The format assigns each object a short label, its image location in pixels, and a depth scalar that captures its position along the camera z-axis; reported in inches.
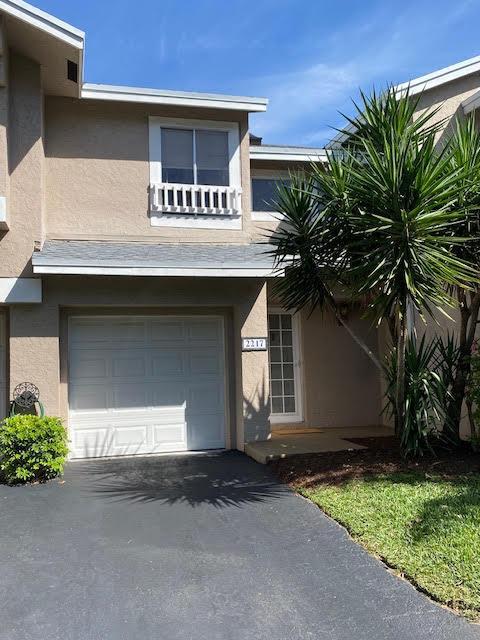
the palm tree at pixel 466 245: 278.8
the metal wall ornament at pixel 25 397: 334.0
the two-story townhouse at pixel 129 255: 343.6
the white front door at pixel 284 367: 465.7
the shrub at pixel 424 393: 300.5
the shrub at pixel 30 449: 299.7
